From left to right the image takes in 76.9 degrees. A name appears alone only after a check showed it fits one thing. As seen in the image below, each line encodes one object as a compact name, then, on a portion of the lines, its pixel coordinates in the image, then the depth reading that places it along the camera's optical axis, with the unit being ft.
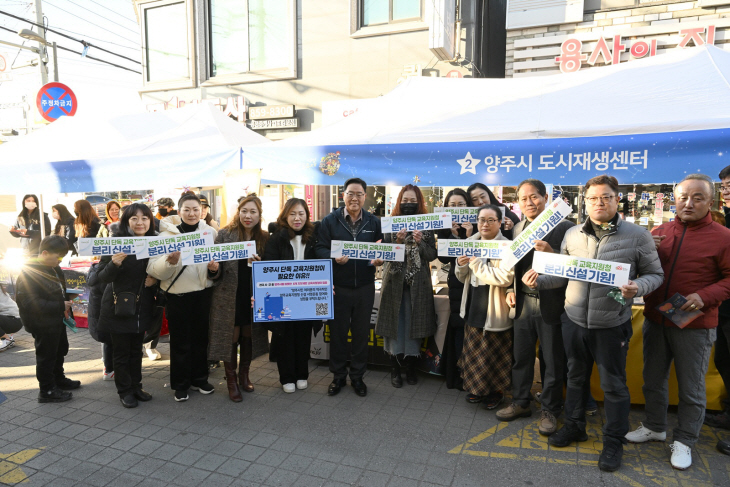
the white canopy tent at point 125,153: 17.08
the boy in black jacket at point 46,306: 13.64
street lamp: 42.04
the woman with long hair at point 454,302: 14.47
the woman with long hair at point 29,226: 26.78
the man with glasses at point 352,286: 14.40
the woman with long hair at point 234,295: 14.10
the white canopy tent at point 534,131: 11.86
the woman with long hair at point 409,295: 14.74
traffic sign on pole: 32.94
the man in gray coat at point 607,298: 10.10
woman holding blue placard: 14.34
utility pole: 44.21
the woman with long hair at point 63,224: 25.34
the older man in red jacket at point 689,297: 10.20
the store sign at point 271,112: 39.45
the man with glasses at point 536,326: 11.53
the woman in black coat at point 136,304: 13.28
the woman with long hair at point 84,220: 21.79
